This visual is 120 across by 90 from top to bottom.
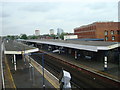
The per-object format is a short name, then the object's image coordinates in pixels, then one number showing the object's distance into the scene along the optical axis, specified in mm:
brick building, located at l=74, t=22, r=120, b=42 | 66062
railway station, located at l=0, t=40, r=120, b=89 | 18641
